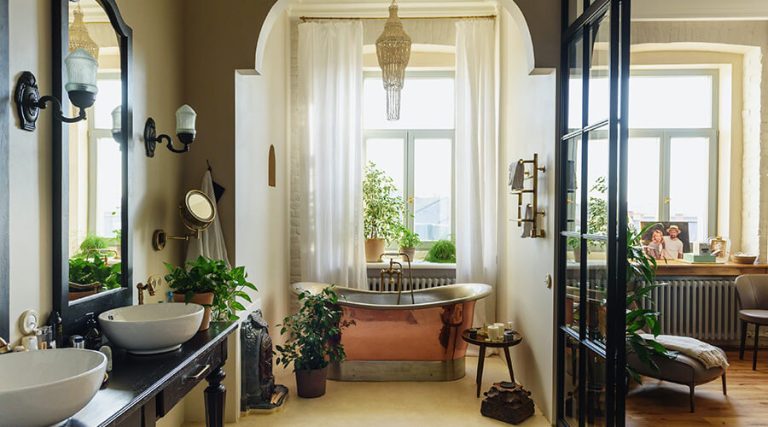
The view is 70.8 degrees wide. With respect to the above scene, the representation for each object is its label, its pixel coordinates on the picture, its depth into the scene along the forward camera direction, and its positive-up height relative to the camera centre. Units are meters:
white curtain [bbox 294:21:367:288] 4.99 +0.56
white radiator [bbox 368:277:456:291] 5.13 -0.72
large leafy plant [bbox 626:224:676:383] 3.06 -0.62
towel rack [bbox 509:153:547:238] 3.56 +0.12
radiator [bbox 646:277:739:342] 5.05 -0.94
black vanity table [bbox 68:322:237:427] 1.52 -0.58
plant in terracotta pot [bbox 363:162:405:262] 5.18 -0.07
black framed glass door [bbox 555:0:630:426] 2.46 -0.04
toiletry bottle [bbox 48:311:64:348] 1.97 -0.45
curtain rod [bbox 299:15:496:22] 5.00 +1.76
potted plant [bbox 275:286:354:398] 3.86 -1.00
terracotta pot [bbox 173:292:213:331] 2.56 -0.46
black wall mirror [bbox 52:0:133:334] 2.02 +0.13
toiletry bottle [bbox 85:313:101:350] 2.11 -0.51
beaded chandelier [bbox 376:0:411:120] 4.09 +1.16
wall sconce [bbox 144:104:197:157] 2.78 +0.39
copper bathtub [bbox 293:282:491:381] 4.13 -1.04
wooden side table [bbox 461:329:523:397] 3.79 -0.97
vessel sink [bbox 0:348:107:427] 1.20 -0.45
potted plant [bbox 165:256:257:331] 2.66 -0.40
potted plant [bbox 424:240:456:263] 5.26 -0.45
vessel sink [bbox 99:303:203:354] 1.96 -0.47
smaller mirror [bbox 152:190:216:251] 2.95 -0.06
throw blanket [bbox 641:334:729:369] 3.60 -0.97
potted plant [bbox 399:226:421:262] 5.22 -0.34
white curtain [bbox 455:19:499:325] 4.96 +0.38
